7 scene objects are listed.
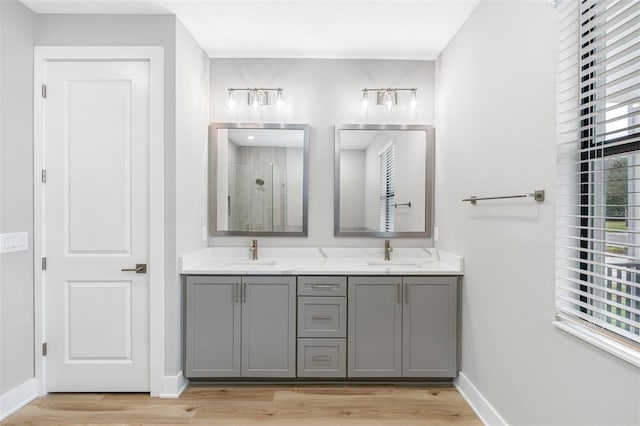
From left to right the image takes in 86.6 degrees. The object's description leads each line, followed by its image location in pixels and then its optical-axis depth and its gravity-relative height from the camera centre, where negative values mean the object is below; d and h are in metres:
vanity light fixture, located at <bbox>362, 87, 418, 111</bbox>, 2.94 +1.01
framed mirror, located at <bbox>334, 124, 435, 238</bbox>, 2.96 +0.28
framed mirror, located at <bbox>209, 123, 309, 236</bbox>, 2.97 +0.30
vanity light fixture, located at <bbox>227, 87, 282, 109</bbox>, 2.94 +1.01
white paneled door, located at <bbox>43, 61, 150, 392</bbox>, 2.34 -0.08
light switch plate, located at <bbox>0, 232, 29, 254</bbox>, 2.08 -0.19
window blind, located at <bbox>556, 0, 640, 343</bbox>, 1.17 +0.18
